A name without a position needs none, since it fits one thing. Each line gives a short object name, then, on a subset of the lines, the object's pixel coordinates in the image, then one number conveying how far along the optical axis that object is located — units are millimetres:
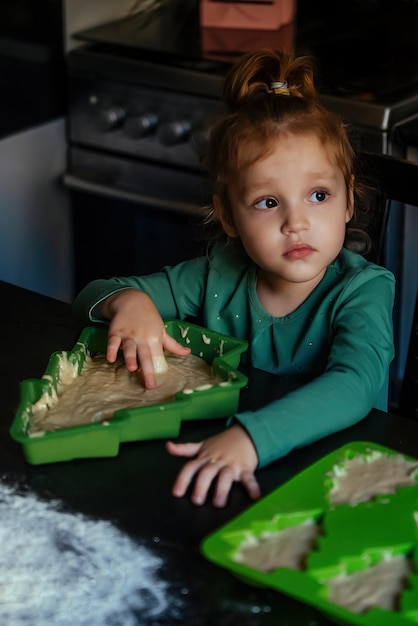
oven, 1878
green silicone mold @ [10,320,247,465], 1016
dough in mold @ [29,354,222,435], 1070
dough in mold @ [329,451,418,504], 962
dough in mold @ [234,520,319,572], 890
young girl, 1130
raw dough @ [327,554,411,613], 854
